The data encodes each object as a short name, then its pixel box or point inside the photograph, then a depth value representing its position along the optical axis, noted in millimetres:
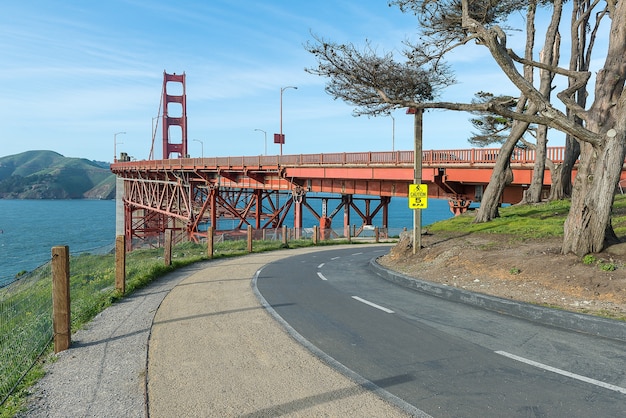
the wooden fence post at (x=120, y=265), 10219
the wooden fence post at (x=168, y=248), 14938
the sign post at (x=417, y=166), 14641
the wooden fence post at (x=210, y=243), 18781
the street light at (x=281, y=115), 40844
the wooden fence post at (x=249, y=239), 22109
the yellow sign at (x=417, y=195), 14344
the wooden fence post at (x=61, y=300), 6453
